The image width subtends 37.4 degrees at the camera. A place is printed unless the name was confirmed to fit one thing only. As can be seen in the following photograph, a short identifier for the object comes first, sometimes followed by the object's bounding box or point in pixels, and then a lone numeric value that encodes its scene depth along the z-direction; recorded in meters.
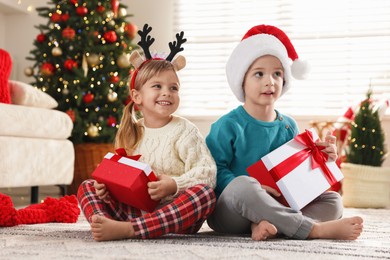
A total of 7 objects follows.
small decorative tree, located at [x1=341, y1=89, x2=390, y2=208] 3.45
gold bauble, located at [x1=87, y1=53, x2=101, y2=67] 3.92
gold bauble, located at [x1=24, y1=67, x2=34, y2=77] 4.04
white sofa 2.86
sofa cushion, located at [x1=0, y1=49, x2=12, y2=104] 3.02
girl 1.55
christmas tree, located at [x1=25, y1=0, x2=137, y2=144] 3.91
